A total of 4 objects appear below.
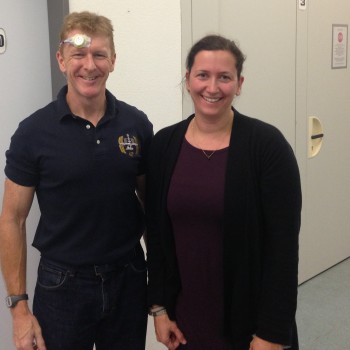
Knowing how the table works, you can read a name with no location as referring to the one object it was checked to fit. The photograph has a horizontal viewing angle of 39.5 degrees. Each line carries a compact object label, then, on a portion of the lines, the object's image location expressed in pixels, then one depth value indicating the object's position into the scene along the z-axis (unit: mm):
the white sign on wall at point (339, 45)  3109
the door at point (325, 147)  2967
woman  1325
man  1384
